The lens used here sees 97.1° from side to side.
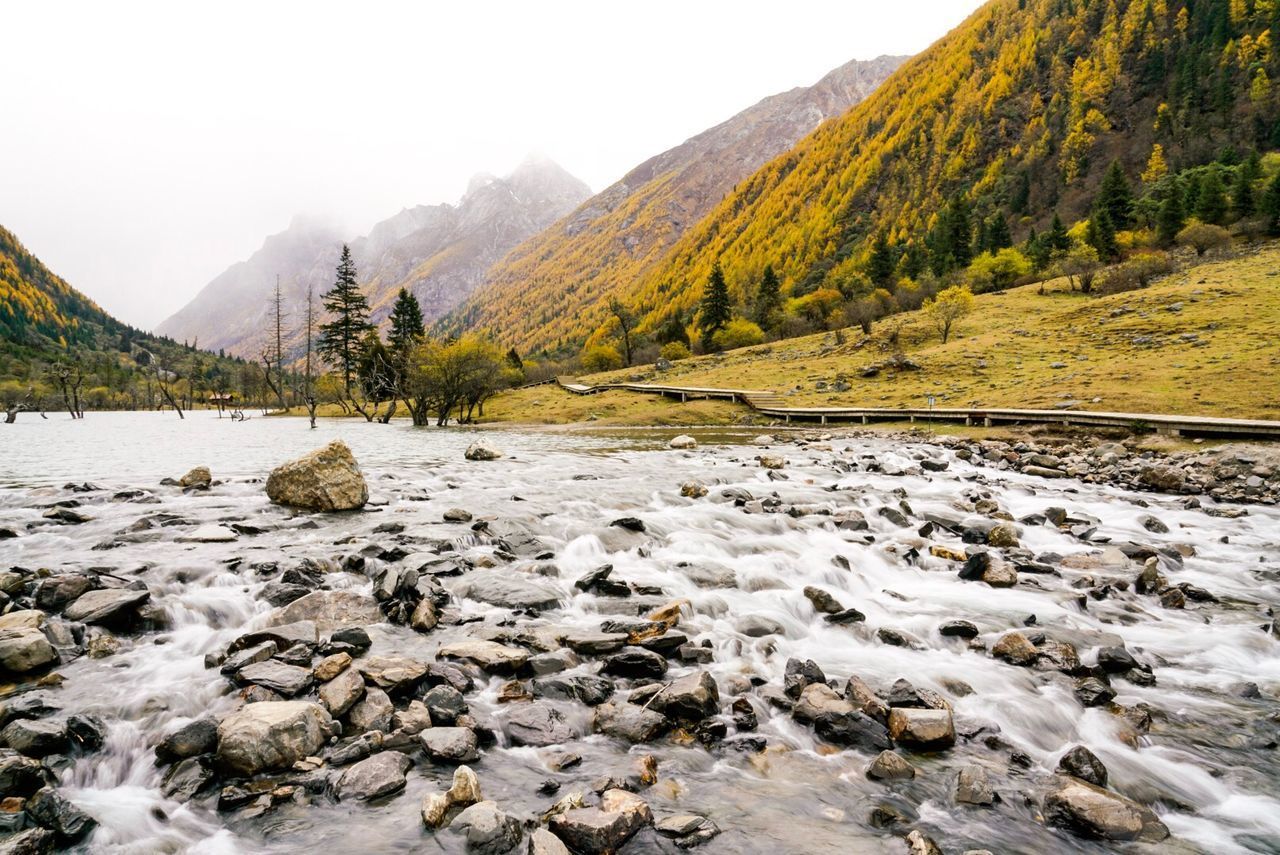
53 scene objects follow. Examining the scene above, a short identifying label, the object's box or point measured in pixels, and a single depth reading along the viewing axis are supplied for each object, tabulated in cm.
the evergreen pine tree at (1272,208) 6212
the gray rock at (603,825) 397
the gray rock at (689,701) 573
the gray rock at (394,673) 586
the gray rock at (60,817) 396
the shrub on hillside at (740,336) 9056
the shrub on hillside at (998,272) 8056
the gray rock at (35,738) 468
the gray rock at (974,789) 457
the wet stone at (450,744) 499
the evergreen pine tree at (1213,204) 7181
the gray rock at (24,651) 593
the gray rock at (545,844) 381
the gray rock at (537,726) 538
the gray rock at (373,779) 454
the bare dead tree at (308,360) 5462
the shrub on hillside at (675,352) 9400
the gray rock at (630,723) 542
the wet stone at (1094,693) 608
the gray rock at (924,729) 533
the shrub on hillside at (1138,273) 5411
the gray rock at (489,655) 650
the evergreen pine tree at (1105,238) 7656
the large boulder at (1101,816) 427
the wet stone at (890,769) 490
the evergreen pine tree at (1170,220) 7400
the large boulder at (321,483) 1421
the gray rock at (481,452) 2533
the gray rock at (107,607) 719
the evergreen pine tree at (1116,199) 8738
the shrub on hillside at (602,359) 10212
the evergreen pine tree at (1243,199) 7069
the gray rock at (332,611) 740
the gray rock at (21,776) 418
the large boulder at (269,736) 470
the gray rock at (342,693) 538
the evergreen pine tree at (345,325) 7988
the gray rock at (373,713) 532
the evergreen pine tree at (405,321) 7862
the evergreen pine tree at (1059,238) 8031
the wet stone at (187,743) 491
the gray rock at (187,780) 455
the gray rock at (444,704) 548
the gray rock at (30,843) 360
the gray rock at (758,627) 784
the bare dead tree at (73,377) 8038
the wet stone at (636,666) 657
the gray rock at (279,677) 574
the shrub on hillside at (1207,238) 6191
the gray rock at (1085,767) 487
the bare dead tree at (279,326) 6512
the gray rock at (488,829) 398
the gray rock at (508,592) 862
